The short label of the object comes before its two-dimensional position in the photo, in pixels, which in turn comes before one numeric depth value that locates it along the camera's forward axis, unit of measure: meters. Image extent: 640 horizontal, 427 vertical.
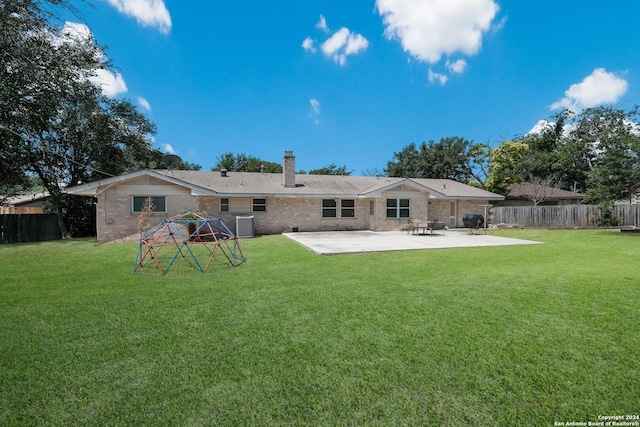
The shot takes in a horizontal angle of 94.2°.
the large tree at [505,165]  29.00
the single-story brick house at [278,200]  15.31
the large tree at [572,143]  31.00
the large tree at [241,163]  41.94
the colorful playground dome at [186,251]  8.14
